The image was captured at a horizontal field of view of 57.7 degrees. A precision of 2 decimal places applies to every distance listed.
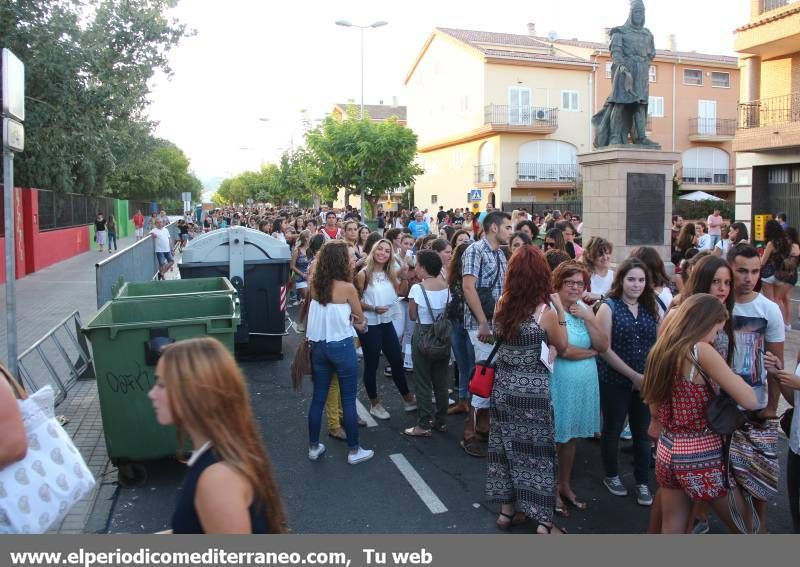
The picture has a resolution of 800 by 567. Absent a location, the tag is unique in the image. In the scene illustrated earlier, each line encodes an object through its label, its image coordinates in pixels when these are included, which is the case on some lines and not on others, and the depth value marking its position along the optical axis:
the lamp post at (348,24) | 29.60
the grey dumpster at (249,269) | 9.25
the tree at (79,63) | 14.63
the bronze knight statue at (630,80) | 13.33
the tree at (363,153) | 26.58
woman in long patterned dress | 4.37
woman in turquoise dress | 4.89
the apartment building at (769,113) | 20.89
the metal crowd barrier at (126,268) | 8.66
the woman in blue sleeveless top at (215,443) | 2.23
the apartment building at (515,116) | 40.50
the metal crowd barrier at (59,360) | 7.51
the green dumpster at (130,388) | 5.35
